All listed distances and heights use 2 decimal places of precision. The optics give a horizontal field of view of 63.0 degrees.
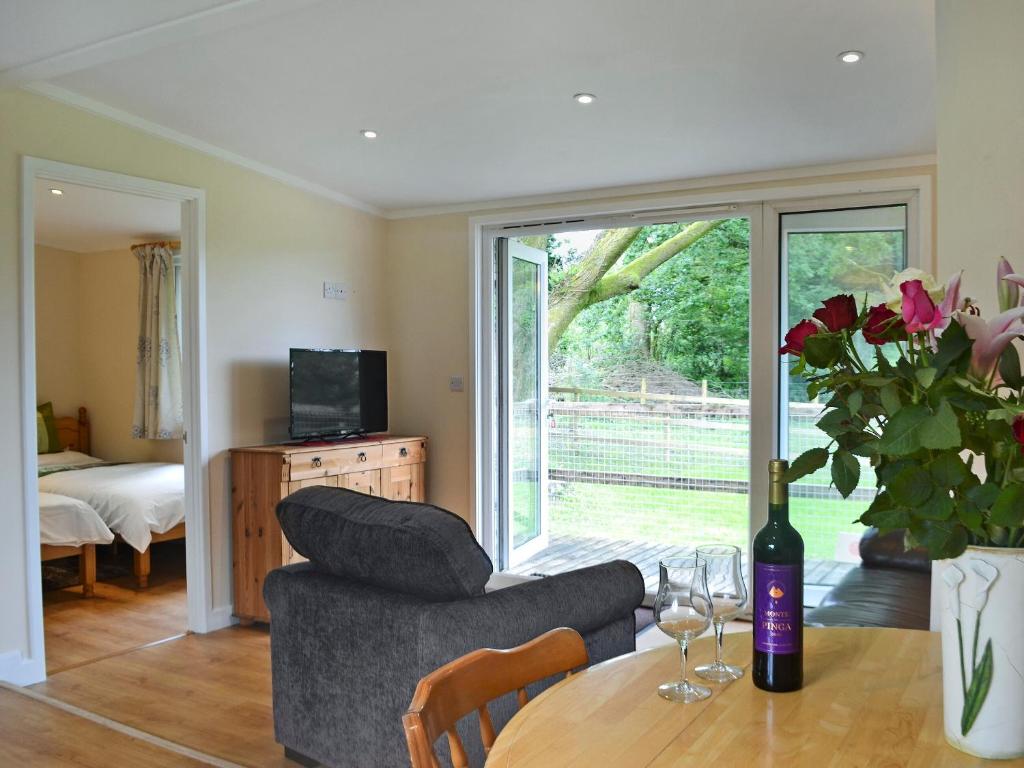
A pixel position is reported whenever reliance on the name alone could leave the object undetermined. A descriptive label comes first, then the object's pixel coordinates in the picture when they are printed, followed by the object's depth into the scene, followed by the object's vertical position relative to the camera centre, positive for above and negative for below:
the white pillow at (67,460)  6.25 -0.67
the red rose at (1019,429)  0.85 -0.07
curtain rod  6.50 +1.00
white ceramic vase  0.97 -0.33
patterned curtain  6.39 +0.12
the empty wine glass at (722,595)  1.26 -0.34
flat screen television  4.68 -0.13
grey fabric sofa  2.19 -0.67
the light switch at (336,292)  5.20 +0.50
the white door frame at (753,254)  4.29 +0.64
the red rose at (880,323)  1.01 +0.05
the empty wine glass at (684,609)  1.23 -0.36
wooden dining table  1.02 -0.47
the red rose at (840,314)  1.03 +0.07
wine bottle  1.17 -0.32
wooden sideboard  4.27 -0.64
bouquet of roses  0.93 -0.05
